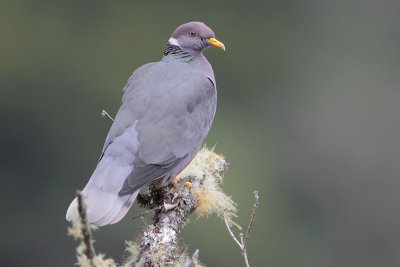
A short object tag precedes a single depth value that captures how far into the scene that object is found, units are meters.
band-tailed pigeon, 8.84
